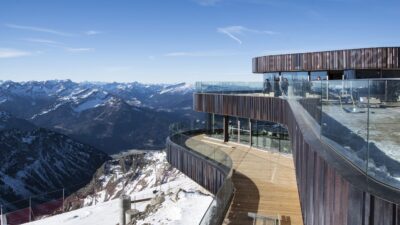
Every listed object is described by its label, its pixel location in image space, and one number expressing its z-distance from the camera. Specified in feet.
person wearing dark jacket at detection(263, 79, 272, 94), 89.61
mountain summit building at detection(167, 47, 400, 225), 14.83
